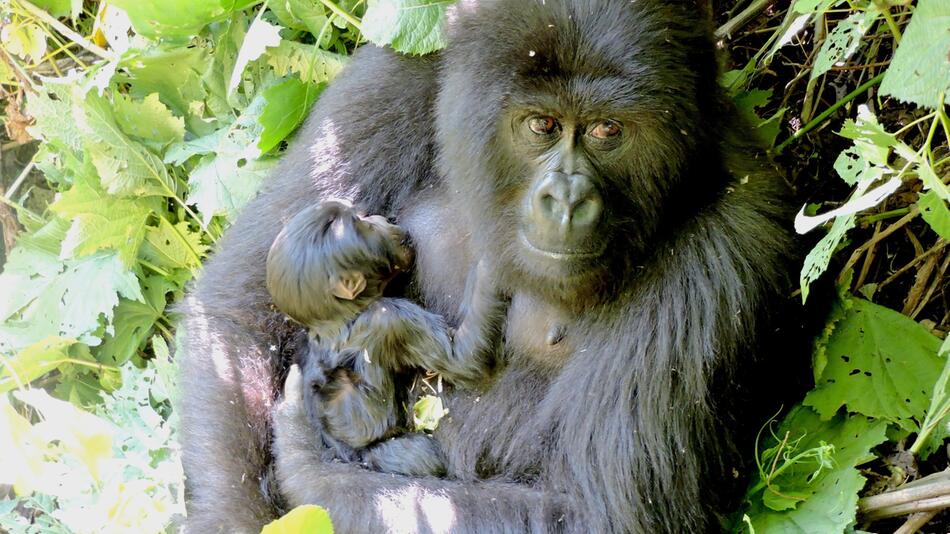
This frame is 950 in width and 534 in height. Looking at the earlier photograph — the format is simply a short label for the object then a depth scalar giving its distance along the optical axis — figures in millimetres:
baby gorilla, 3445
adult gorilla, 2863
